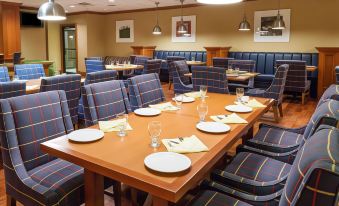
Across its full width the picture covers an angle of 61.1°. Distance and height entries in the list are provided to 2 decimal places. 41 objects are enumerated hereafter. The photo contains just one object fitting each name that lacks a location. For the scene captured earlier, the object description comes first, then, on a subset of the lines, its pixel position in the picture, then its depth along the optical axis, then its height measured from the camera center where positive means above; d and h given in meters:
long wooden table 1.11 -0.39
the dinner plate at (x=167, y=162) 1.19 -0.39
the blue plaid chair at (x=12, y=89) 2.46 -0.16
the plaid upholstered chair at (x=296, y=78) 5.57 -0.11
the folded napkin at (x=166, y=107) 2.21 -0.28
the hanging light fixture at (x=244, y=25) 6.44 +1.05
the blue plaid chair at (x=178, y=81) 4.88 -0.16
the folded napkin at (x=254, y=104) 2.33 -0.26
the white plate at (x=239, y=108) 2.15 -0.28
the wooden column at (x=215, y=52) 7.80 +0.54
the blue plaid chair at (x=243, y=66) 5.55 +0.12
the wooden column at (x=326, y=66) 6.14 +0.14
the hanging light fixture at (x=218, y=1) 1.85 +0.46
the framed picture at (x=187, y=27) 8.67 +1.30
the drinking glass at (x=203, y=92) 2.51 -0.18
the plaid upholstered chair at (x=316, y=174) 0.75 -0.28
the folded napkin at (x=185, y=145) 1.40 -0.37
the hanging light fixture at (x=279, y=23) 5.67 +0.97
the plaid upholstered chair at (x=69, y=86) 2.69 -0.15
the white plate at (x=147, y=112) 2.03 -0.29
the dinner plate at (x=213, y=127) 1.68 -0.33
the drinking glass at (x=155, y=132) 1.46 -0.31
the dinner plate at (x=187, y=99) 2.51 -0.24
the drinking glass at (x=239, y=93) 2.50 -0.18
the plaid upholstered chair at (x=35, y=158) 1.53 -0.50
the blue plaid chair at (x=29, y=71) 4.10 +0.00
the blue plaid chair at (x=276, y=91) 4.07 -0.27
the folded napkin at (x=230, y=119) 1.87 -0.31
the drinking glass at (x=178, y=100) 2.30 -0.23
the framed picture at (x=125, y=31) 10.10 +1.45
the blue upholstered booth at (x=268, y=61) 6.64 +0.28
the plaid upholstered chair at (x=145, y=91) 2.56 -0.18
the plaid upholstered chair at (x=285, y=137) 1.47 -0.52
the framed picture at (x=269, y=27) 7.09 +1.15
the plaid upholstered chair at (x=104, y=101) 2.12 -0.23
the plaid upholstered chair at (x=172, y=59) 7.07 +0.32
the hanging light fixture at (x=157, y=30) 7.83 +1.12
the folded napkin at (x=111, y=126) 1.70 -0.33
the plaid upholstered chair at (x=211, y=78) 3.85 -0.09
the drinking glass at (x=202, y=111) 1.89 -0.26
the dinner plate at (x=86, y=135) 1.52 -0.35
